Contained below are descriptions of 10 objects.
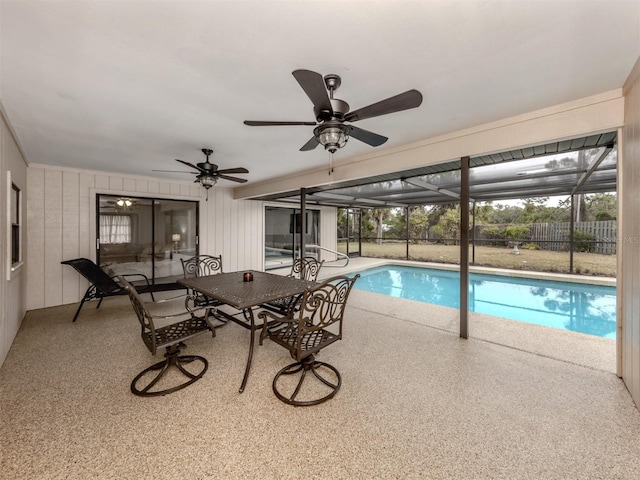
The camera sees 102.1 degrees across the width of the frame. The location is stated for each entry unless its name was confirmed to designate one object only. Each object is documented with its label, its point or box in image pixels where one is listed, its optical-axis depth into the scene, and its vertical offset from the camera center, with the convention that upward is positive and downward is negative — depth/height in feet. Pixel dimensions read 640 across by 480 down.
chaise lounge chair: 12.45 -2.06
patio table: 7.39 -1.69
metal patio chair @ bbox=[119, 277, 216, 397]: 6.52 -3.34
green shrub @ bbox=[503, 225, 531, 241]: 25.73 +0.69
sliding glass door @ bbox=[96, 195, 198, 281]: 16.14 +0.34
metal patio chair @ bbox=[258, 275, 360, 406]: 6.24 -2.73
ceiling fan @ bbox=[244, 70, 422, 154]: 4.96 +2.83
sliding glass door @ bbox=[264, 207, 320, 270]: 26.17 +0.33
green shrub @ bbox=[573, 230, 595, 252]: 21.71 -0.20
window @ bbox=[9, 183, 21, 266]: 10.17 +0.70
